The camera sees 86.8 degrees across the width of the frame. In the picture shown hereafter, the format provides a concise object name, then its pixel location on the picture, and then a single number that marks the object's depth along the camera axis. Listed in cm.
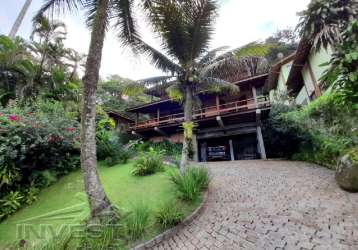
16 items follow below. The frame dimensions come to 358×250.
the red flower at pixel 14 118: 645
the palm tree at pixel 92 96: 390
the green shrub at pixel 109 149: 958
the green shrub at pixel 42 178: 697
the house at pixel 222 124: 1369
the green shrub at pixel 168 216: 394
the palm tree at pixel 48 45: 1195
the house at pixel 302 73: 1033
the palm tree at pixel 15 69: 1062
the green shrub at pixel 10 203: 556
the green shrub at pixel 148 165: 715
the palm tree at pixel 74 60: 1361
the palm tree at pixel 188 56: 658
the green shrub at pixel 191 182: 495
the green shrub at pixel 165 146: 1471
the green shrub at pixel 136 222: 367
